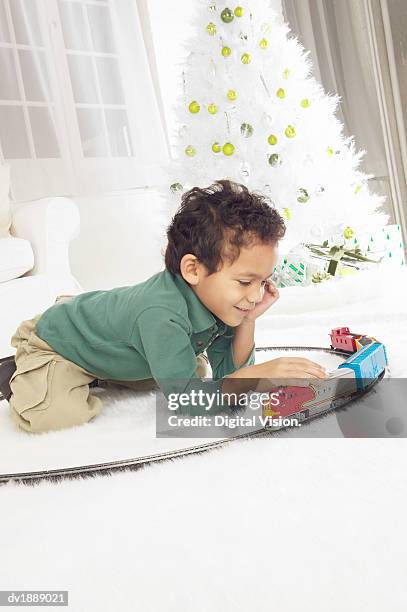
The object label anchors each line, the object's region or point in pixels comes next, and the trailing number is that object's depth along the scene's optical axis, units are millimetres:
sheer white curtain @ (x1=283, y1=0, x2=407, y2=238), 3547
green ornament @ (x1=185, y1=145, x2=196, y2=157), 2729
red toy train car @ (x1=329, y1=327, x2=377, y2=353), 1329
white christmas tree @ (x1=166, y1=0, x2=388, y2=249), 2613
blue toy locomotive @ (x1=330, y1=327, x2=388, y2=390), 1047
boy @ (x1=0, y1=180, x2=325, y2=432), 1055
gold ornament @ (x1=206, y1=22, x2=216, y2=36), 2627
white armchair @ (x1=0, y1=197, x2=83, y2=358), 2078
